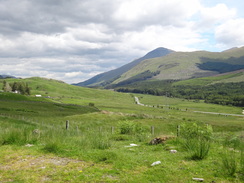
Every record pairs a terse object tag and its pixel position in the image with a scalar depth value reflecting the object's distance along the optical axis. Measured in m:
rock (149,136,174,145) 14.51
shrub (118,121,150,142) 25.99
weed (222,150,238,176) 7.87
